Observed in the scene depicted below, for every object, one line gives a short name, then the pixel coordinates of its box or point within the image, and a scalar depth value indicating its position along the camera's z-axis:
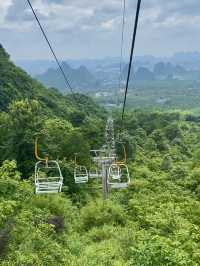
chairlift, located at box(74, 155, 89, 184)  21.52
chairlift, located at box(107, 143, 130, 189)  20.95
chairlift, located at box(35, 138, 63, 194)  16.58
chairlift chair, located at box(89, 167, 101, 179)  24.18
